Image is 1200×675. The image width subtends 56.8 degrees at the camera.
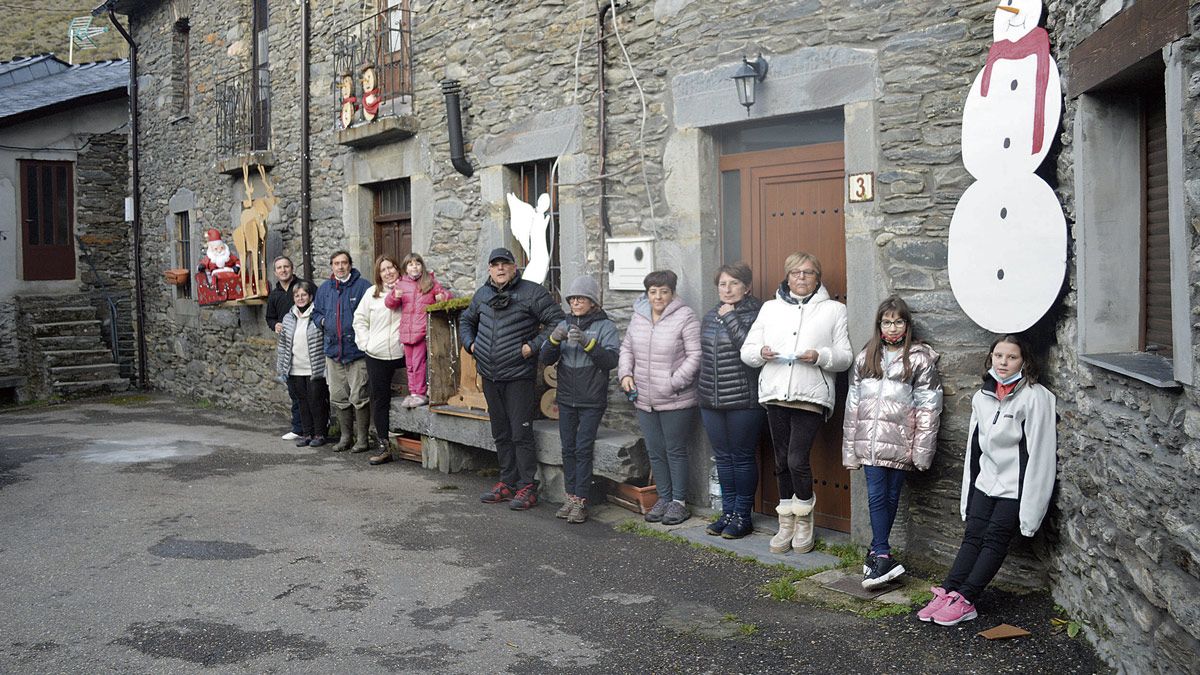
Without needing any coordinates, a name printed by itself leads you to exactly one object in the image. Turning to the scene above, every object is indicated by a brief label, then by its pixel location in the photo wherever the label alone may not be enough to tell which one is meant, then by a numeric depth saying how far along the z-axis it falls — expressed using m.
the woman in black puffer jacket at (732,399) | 6.27
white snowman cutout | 4.72
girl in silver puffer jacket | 5.36
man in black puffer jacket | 7.29
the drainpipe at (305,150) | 11.07
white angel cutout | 8.34
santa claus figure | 12.35
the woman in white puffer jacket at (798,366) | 5.85
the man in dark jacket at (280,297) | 10.75
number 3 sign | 5.83
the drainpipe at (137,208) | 15.52
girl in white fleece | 4.71
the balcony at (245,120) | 12.16
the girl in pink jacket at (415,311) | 8.87
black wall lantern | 6.32
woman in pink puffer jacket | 6.59
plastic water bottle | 6.90
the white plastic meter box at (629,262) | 7.27
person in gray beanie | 6.92
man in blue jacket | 9.43
